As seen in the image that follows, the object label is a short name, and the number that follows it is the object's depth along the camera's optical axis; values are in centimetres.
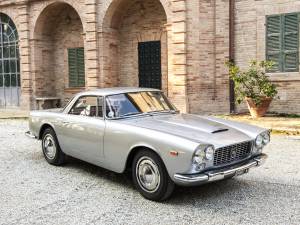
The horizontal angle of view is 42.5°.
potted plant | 1191
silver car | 451
